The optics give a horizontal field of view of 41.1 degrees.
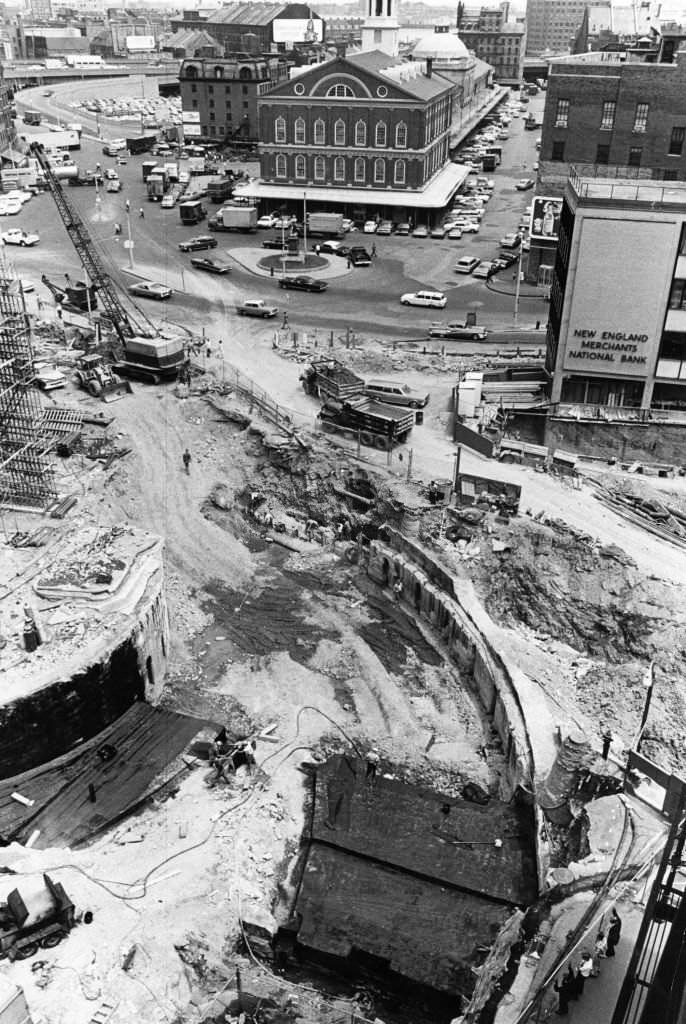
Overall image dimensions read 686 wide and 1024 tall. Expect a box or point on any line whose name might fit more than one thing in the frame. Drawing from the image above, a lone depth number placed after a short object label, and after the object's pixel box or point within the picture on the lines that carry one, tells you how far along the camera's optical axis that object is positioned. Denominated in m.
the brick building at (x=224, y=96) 124.06
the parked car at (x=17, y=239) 78.75
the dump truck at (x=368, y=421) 44.44
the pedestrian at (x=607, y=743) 26.69
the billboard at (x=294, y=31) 176.12
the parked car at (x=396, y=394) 47.84
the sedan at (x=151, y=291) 65.88
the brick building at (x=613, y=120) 64.81
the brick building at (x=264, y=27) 174.00
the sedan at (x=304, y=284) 69.19
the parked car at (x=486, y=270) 73.12
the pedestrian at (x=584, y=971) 19.17
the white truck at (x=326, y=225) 82.25
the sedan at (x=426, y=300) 66.00
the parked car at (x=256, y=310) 62.78
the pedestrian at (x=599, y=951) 19.72
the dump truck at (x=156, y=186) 97.62
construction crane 52.88
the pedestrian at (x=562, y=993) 18.77
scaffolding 38.12
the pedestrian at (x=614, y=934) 20.05
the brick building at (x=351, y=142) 85.69
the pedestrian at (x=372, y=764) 28.50
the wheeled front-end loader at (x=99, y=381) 50.94
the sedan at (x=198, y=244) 78.44
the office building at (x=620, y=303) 44.25
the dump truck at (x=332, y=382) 47.44
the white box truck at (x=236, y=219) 83.94
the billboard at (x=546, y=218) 68.50
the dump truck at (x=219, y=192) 95.88
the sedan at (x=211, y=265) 72.50
